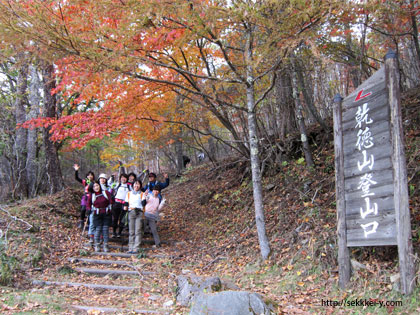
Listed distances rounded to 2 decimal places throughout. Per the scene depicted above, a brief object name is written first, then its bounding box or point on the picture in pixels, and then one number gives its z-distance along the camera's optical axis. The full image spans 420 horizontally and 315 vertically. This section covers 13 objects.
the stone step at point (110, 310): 4.83
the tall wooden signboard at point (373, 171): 3.98
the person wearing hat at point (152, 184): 9.16
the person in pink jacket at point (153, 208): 8.79
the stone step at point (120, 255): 7.94
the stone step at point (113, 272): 6.88
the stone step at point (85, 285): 6.07
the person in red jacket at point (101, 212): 8.15
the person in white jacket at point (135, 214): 8.36
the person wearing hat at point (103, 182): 8.75
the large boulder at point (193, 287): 4.85
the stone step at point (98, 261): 7.42
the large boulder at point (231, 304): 4.05
